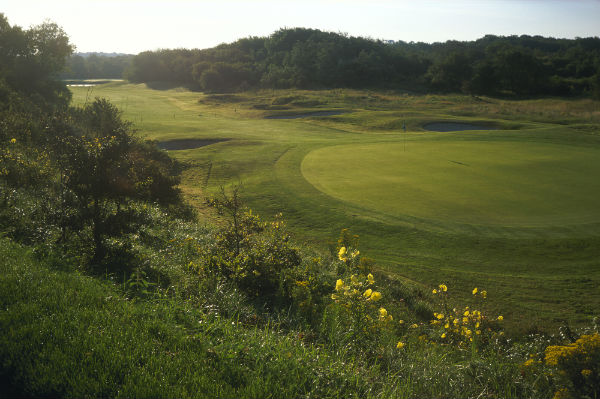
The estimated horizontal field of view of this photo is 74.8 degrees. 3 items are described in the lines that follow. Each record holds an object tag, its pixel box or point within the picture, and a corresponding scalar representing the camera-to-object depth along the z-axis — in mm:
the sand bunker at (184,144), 26470
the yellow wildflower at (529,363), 4518
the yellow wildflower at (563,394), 3832
